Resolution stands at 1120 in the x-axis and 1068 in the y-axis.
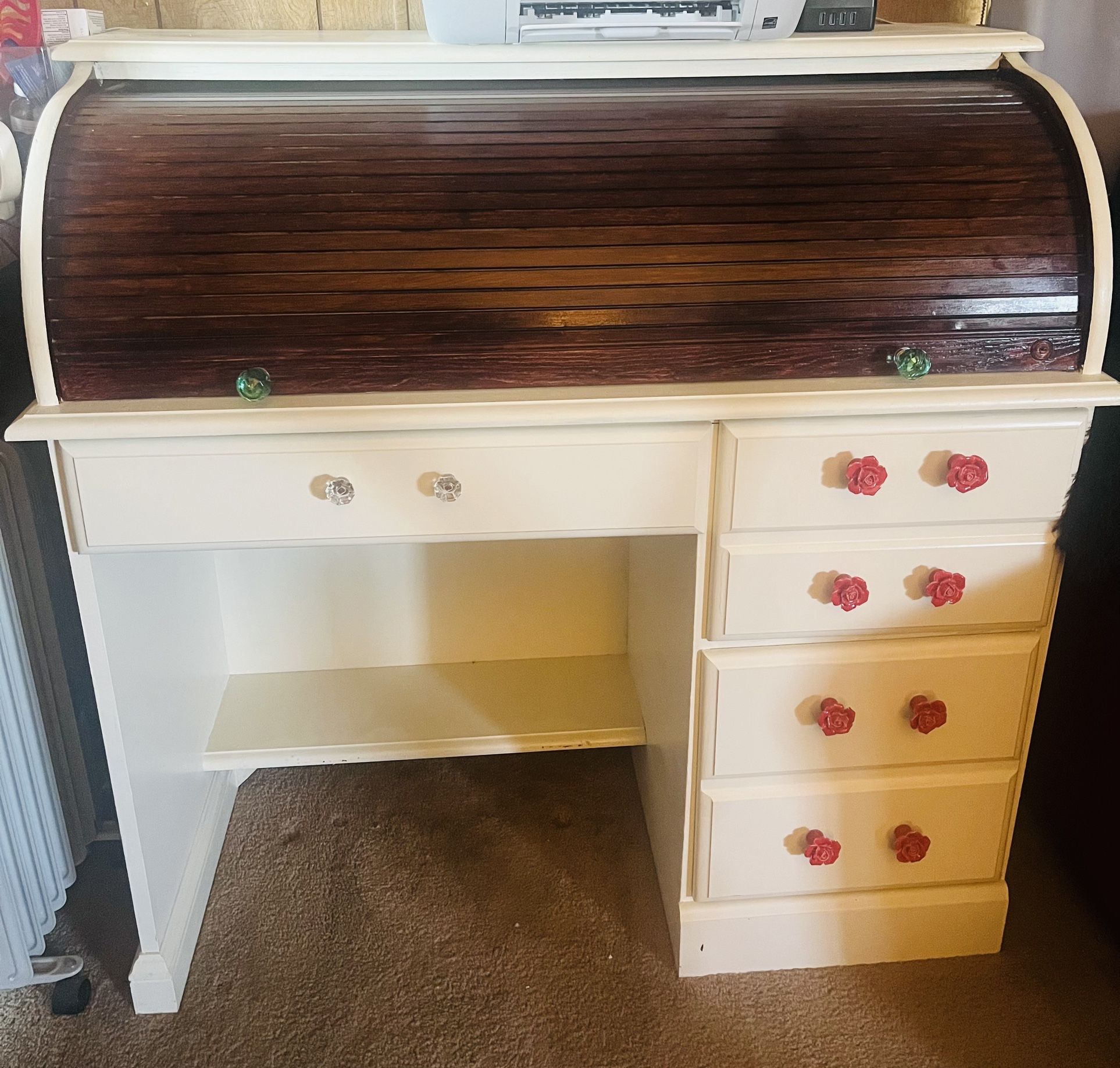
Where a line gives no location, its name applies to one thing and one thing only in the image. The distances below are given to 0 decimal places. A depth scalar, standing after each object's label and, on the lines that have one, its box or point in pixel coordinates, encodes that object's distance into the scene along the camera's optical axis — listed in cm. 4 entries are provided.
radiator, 129
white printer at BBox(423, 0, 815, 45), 122
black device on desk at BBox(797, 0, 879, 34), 132
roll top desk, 111
